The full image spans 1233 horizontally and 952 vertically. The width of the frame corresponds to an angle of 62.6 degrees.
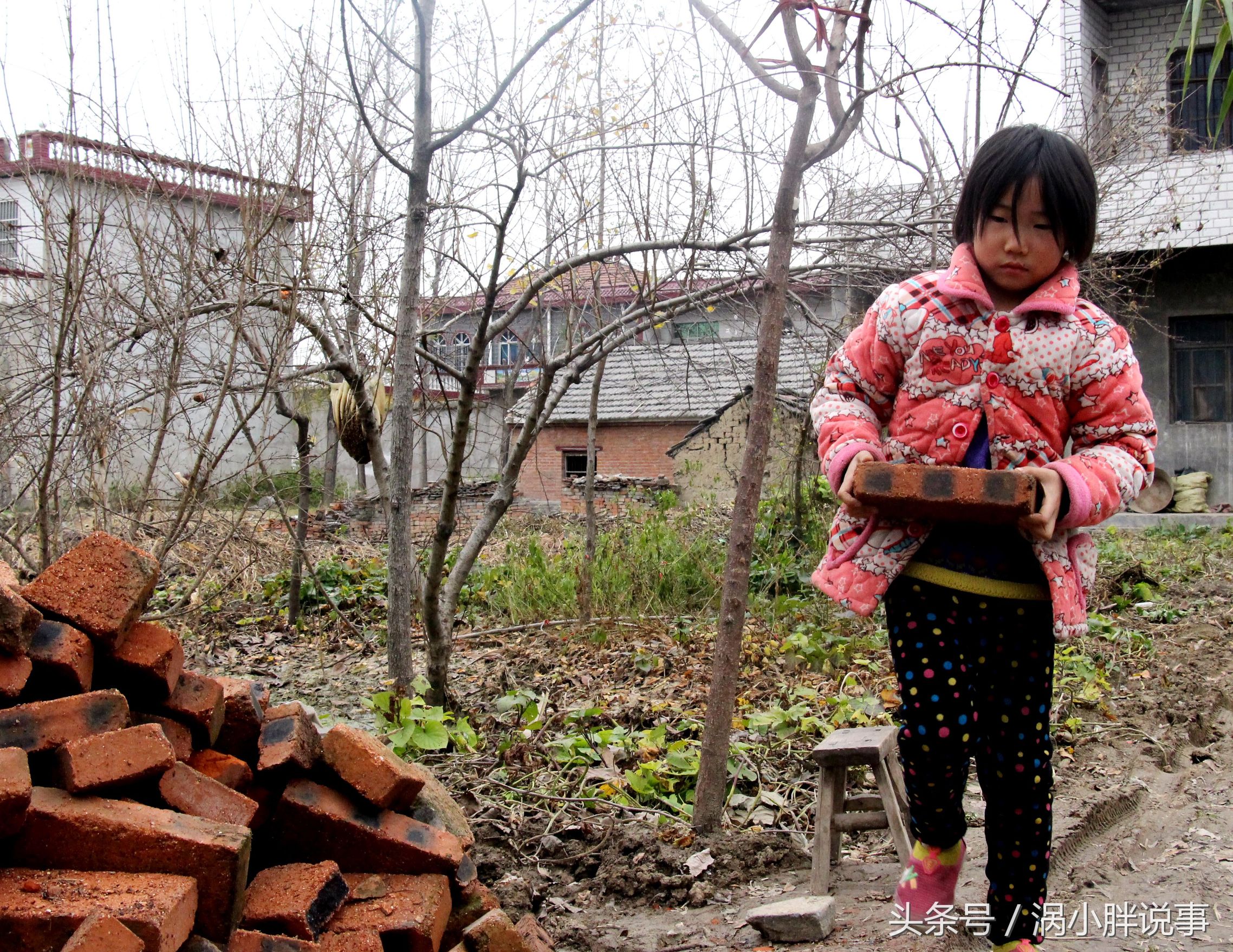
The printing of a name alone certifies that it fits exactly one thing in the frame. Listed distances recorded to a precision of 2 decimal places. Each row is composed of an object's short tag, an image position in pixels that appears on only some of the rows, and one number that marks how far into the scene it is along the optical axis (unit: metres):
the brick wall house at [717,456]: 12.77
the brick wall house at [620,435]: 17.82
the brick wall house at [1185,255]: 13.20
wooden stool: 2.82
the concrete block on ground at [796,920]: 2.42
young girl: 1.96
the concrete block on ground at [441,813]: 2.62
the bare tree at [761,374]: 3.18
